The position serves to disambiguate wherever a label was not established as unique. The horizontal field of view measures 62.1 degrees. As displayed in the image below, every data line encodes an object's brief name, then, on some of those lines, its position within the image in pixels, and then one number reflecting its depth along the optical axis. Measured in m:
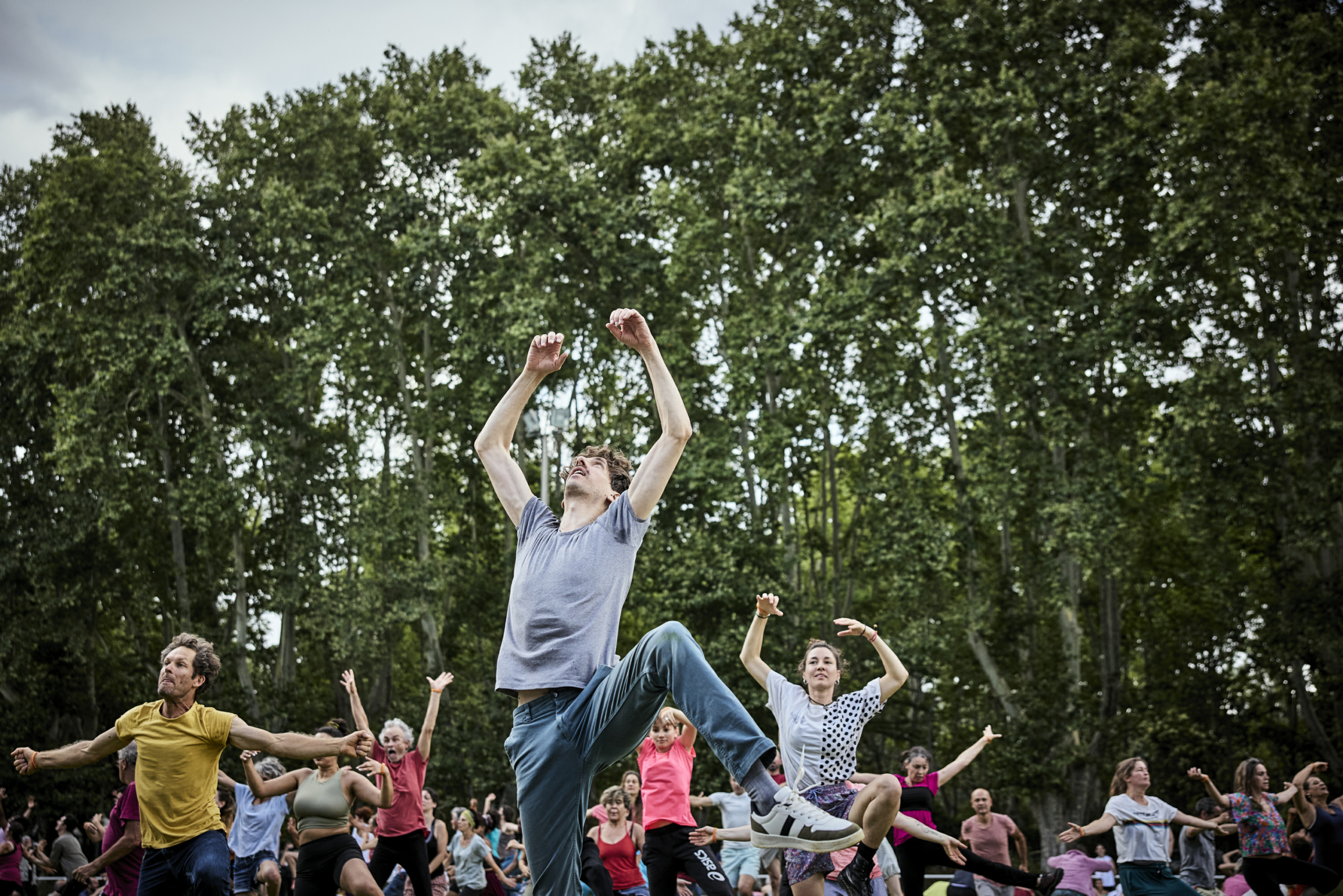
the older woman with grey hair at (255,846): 10.73
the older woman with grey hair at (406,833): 9.01
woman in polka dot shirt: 6.18
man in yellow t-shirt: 5.90
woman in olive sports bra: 7.96
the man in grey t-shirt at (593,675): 3.57
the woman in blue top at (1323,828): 10.26
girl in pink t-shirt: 8.30
